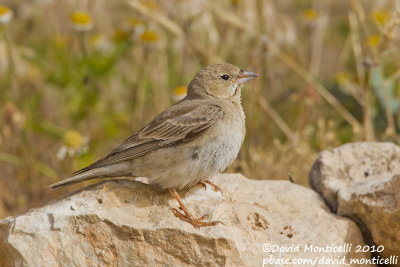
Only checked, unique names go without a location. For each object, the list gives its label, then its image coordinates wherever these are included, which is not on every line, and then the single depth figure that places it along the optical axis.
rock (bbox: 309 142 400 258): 7.77
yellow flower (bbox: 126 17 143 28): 13.32
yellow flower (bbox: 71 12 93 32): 12.16
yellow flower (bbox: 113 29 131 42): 13.24
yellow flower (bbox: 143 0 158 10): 13.22
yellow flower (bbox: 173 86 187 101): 12.19
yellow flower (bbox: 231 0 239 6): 13.25
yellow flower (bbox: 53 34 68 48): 14.13
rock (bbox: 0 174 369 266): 7.14
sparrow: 7.84
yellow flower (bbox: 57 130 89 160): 11.59
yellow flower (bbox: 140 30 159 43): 12.66
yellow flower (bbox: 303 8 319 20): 14.12
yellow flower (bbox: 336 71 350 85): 13.24
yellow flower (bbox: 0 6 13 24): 11.75
